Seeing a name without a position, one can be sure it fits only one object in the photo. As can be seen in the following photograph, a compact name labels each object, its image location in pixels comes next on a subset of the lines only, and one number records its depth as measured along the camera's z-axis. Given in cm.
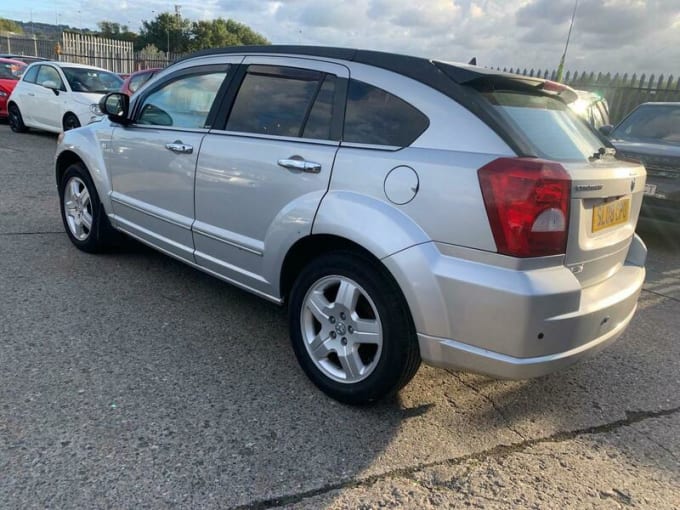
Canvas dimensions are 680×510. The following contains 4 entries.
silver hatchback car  227
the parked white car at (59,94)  1098
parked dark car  599
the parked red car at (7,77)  1378
